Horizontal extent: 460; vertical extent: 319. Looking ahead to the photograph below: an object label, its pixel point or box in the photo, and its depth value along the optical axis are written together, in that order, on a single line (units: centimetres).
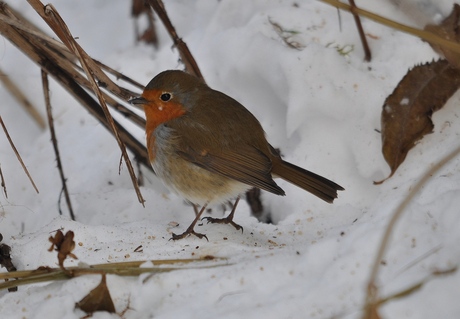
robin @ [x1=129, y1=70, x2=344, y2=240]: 712
